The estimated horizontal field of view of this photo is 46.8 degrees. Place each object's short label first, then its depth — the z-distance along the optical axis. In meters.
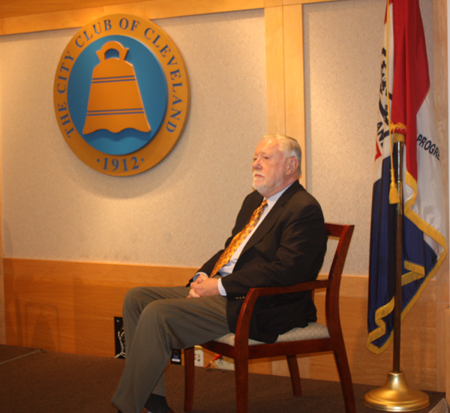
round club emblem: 3.43
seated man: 2.26
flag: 2.67
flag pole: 2.62
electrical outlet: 3.47
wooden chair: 2.21
